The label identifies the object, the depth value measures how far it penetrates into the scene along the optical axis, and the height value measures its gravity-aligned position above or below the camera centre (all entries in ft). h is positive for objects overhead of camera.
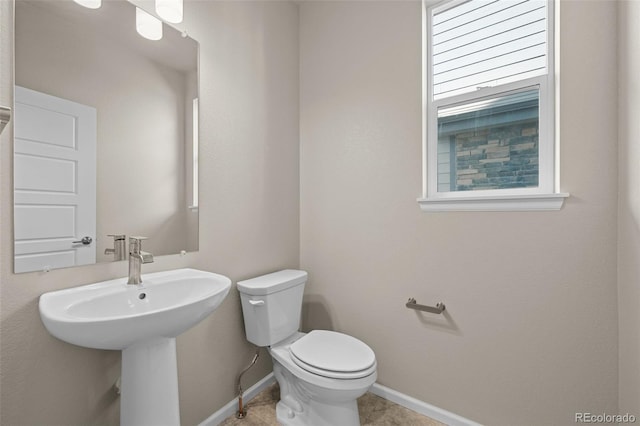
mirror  3.29 +1.04
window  4.62 +1.86
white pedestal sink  2.78 -1.16
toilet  4.51 -2.40
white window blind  4.73 +2.96
